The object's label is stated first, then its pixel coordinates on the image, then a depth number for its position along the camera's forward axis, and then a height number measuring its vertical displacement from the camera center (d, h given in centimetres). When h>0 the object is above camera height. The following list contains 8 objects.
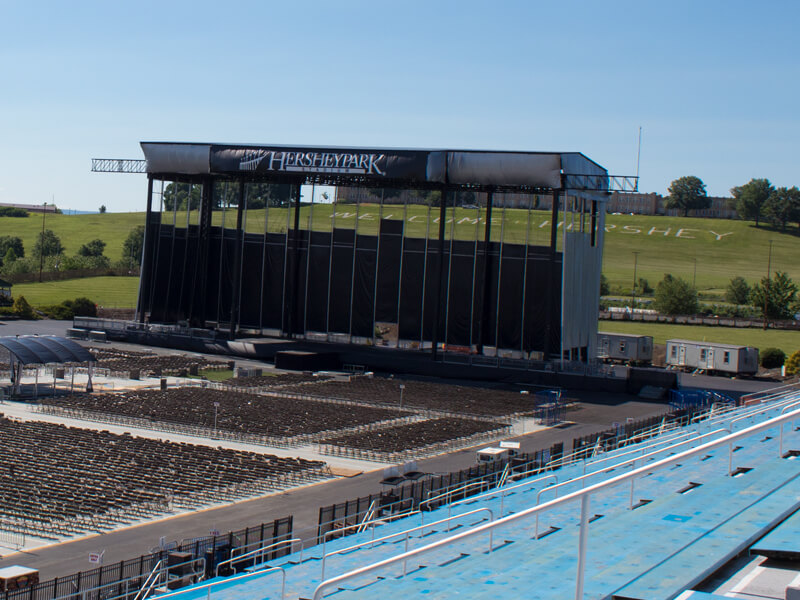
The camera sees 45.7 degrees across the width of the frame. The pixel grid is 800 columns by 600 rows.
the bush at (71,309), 10588 -572
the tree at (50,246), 18389 +225
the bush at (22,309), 10319 -579
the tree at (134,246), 18069 +312
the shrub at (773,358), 8562 -570
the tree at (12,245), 19025 +212
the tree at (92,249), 18862 +215
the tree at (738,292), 14475 +20
